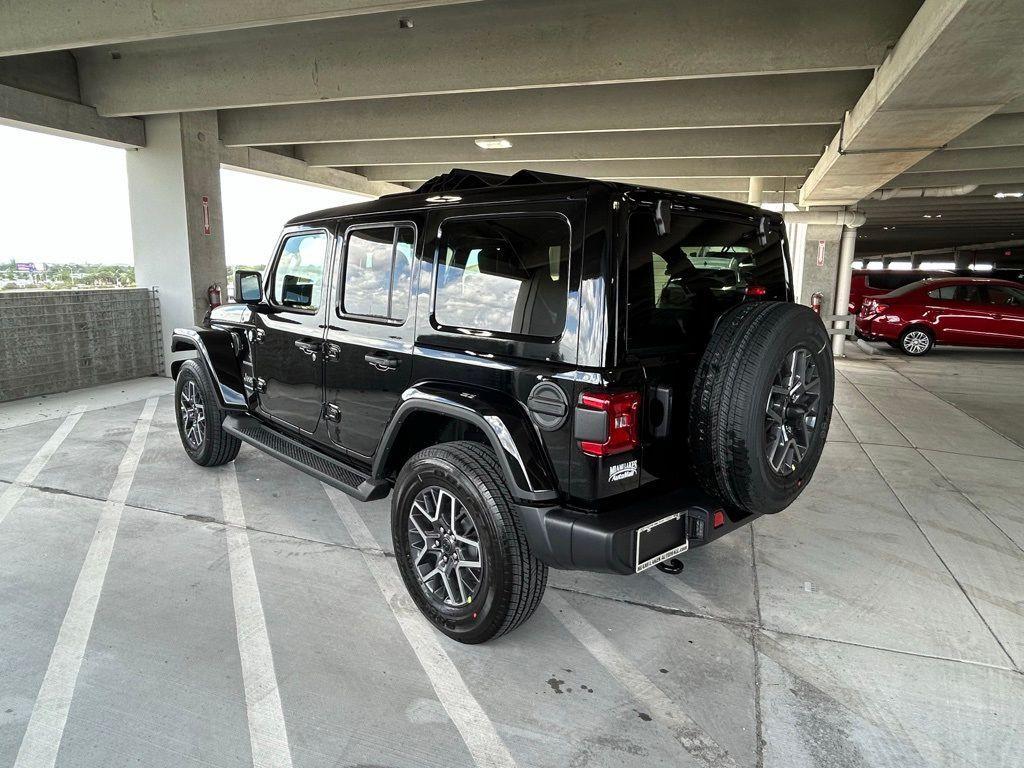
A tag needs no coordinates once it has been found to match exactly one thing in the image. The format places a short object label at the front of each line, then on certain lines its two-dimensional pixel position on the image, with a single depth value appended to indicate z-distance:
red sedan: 12.97
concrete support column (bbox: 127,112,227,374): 8.84
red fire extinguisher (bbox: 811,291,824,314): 12.92
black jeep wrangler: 2.44
